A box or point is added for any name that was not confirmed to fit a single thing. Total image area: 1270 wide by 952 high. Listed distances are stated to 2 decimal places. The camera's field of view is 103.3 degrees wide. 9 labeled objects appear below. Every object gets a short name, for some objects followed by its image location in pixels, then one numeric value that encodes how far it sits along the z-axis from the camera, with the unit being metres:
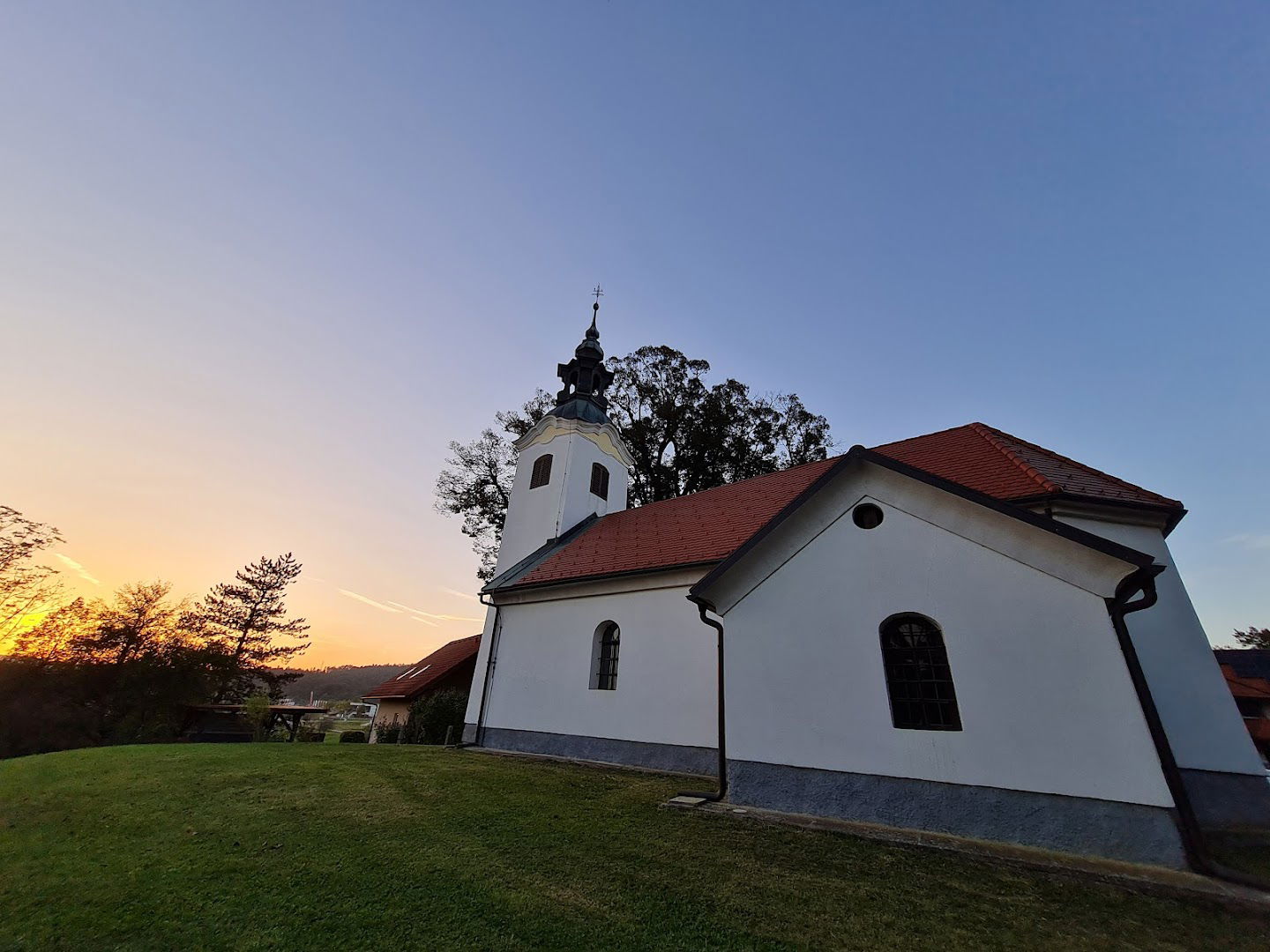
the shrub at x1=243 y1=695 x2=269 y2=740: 17.61
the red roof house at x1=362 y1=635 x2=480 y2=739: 18.31
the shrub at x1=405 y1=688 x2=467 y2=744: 13.80
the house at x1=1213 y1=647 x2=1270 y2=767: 21.62
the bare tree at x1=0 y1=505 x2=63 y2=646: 17.34
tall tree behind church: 21.61
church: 4.85
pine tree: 28.80
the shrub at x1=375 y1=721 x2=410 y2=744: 15.81
